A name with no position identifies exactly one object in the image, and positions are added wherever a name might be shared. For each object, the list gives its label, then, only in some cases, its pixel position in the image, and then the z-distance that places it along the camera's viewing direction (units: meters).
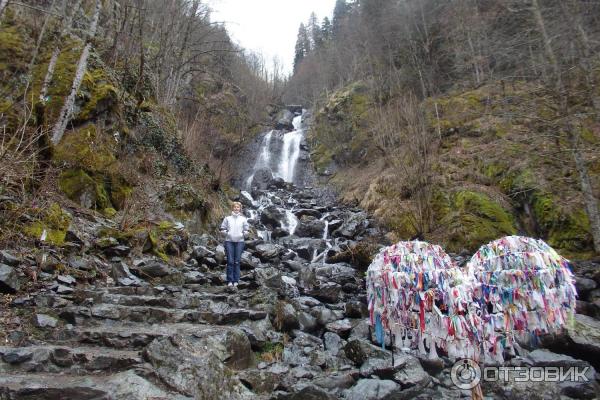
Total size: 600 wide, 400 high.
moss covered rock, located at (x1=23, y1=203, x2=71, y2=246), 5.39
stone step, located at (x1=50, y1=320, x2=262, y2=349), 3.76
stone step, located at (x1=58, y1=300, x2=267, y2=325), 4.16
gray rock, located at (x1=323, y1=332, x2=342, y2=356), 4.91
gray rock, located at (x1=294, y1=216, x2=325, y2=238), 13.85
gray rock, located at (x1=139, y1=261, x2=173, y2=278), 6.30
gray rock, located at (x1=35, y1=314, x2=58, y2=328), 3.78
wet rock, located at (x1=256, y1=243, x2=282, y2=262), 9.88
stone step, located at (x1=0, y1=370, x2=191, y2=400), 2.72
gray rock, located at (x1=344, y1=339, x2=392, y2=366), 4.43
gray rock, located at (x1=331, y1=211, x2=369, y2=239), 13.10
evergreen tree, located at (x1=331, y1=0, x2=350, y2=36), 41.79
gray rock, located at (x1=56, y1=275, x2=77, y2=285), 4.85
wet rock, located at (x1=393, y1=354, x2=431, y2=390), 3.90
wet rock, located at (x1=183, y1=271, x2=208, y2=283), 6.70
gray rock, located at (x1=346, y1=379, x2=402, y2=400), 3.63
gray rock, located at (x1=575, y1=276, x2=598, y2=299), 6.61
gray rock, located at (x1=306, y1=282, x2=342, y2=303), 7.12
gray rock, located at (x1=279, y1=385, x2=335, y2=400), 3.41
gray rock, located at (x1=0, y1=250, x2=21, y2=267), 4.54
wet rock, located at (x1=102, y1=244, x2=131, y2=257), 6.45
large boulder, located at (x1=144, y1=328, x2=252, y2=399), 3.23
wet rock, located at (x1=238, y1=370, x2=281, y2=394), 3.69
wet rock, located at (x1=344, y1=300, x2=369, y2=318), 6.27
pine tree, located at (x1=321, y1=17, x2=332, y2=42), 49.76
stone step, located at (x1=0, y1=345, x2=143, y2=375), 3.13
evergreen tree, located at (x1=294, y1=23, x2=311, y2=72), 56.72
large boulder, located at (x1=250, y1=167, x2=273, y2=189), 22.44
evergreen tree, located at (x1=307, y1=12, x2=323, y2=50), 51.90
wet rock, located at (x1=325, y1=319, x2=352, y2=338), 5.46
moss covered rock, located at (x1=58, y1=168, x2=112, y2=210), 7.76
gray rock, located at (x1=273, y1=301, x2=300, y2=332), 5.39
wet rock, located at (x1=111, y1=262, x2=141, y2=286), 5.58
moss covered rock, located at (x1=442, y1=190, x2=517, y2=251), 10.47
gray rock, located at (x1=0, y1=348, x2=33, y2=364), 3.12
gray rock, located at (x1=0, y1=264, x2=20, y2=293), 4.20
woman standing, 6.77
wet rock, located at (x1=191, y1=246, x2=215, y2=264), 8.22
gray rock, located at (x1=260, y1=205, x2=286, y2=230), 14.80
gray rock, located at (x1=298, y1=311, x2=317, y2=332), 5.58
